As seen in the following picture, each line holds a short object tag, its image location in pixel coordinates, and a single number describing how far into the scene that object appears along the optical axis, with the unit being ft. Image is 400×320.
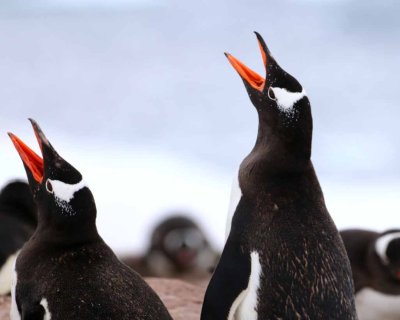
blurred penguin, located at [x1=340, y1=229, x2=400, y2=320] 31.27
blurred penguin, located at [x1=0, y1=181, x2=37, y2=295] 30.01
